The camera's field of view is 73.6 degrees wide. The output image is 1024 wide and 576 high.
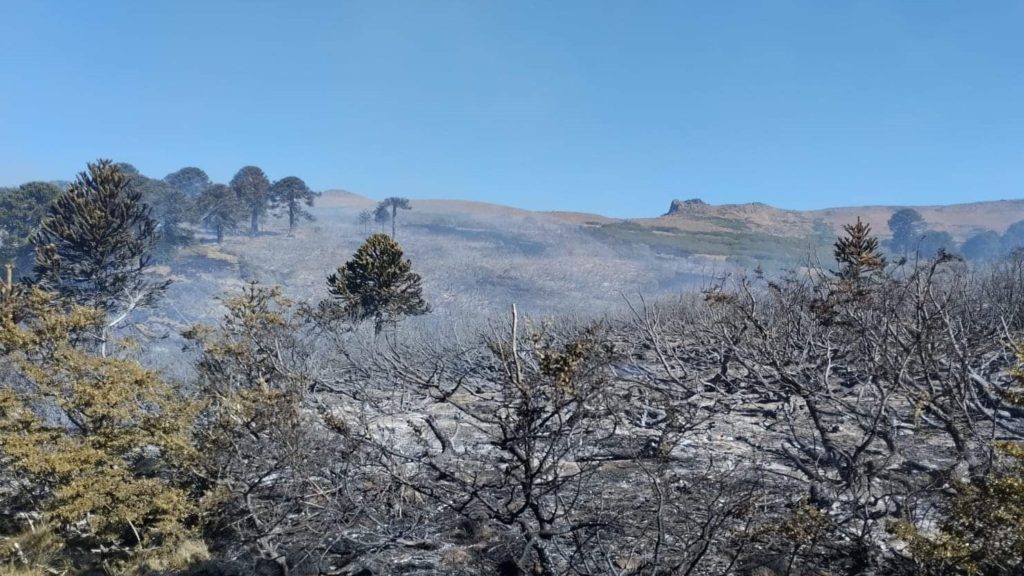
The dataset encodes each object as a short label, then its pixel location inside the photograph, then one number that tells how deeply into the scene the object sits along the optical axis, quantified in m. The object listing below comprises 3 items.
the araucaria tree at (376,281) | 24.45
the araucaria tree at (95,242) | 21.41
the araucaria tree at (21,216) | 40.47
